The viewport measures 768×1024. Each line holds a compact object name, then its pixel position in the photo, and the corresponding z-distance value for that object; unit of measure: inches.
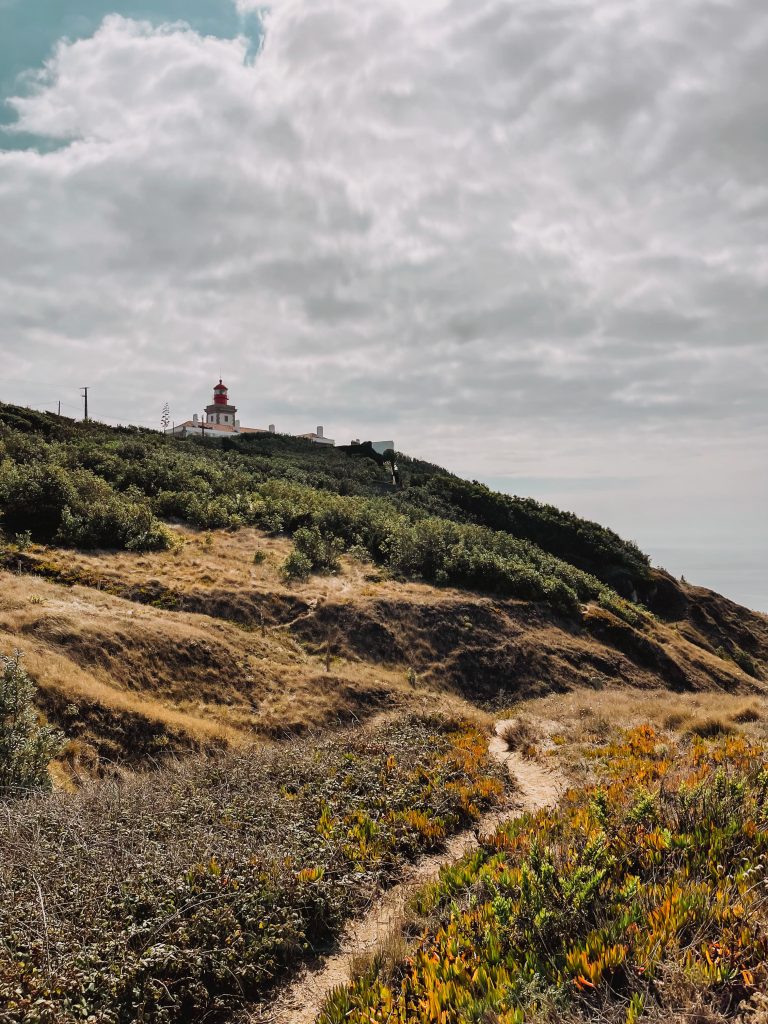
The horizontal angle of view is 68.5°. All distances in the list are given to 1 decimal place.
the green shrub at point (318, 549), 1024.9
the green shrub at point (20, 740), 326.6
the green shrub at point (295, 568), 943.7
